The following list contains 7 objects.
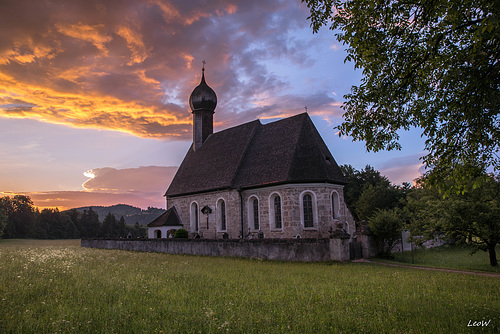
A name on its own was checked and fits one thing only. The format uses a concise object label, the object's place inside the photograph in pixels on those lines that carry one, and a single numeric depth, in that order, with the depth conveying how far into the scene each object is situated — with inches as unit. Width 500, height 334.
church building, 970.7
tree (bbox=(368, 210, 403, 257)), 826.2
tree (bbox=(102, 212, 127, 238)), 3368.6
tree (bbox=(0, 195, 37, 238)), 3019.4
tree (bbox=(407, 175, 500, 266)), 681.0
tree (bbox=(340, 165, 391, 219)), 1920.5
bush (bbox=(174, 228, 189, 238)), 1176.2
